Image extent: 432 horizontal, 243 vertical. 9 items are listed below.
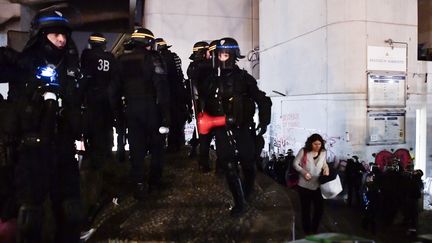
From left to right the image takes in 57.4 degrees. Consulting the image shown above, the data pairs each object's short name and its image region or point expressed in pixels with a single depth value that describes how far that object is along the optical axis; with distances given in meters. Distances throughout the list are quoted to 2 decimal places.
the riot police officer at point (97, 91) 5.06
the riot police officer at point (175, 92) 5.92
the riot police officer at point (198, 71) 5.16
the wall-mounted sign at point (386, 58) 8.95
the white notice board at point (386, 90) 8.92
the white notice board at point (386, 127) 8.98
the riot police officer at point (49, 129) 2.73
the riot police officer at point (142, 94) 4.37
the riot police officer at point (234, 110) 4.26
